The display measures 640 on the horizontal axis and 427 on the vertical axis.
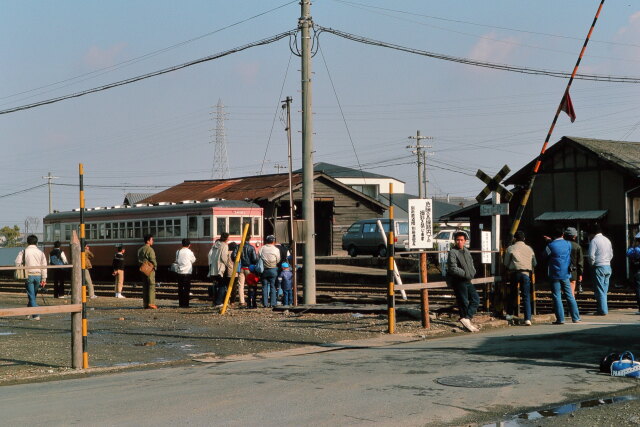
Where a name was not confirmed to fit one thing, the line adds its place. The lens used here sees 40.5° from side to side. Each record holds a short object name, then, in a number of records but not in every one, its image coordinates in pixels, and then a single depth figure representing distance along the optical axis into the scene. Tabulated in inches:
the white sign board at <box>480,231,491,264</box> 690.3
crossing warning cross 627.5
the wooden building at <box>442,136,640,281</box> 1096.8
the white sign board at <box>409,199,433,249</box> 716.7
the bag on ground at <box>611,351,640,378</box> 367.9
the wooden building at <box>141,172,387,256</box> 1951.3
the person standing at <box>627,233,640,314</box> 711.4
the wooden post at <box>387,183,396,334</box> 575.8
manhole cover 349.1
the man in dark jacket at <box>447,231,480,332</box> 577.9
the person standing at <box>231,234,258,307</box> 792.9
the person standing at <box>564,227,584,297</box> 717.3
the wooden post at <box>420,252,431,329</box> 593.3
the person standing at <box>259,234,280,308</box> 767.1
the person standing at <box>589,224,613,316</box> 701.3
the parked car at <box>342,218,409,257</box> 1796.3
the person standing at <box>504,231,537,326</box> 623.2
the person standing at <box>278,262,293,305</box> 812.0
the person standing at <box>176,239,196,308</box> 807.1
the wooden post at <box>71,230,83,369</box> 439.5
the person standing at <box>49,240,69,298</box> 984.2
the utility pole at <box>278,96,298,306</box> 786.2
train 1362.0
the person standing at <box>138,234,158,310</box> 814.5
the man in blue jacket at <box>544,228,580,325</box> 627.8
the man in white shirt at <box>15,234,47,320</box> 676.7
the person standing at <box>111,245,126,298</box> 1082.1
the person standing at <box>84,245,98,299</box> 1031.9
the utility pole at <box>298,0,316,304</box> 792.9
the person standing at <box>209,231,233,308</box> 788.0
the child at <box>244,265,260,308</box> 776.9
